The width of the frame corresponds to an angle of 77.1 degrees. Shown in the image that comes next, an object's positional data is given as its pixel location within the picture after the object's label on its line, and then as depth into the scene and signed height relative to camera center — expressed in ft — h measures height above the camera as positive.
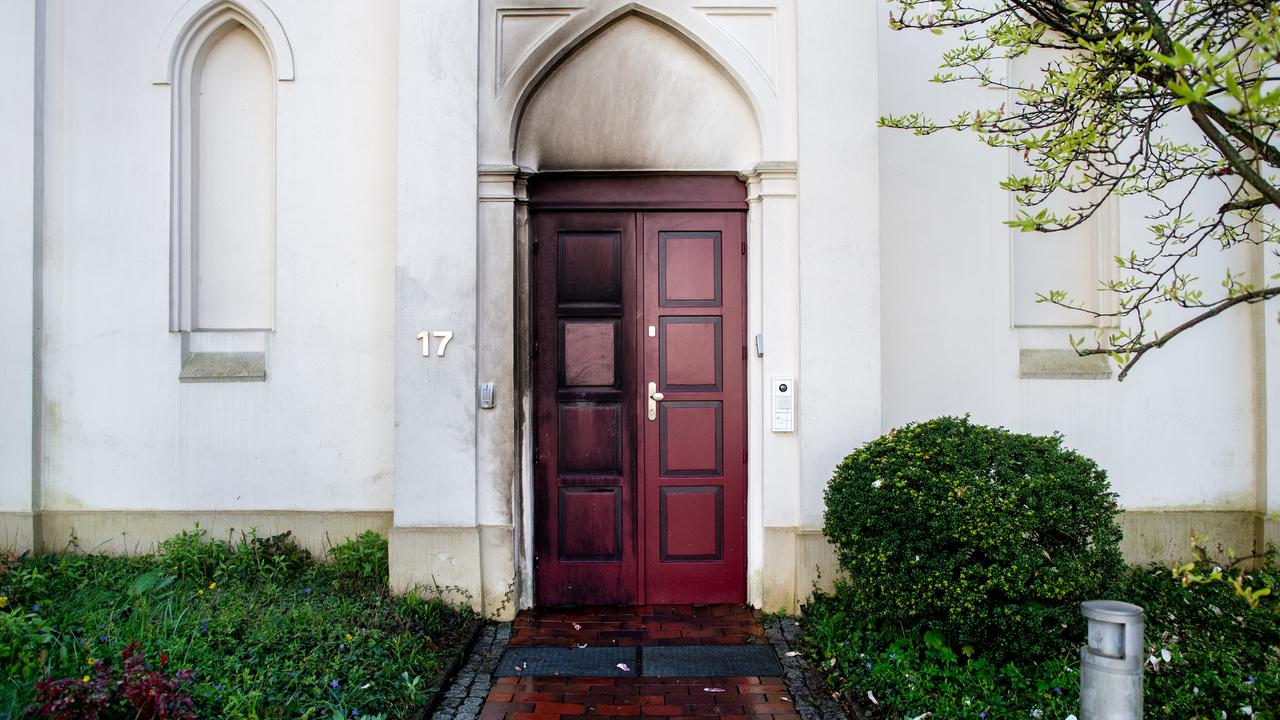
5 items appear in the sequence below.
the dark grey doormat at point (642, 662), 15.38 -5.93
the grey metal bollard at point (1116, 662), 9.47 -3.59
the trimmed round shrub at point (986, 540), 13.29 -3.10
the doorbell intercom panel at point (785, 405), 18.06 -0.99
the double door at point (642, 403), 18.88 -0.99
